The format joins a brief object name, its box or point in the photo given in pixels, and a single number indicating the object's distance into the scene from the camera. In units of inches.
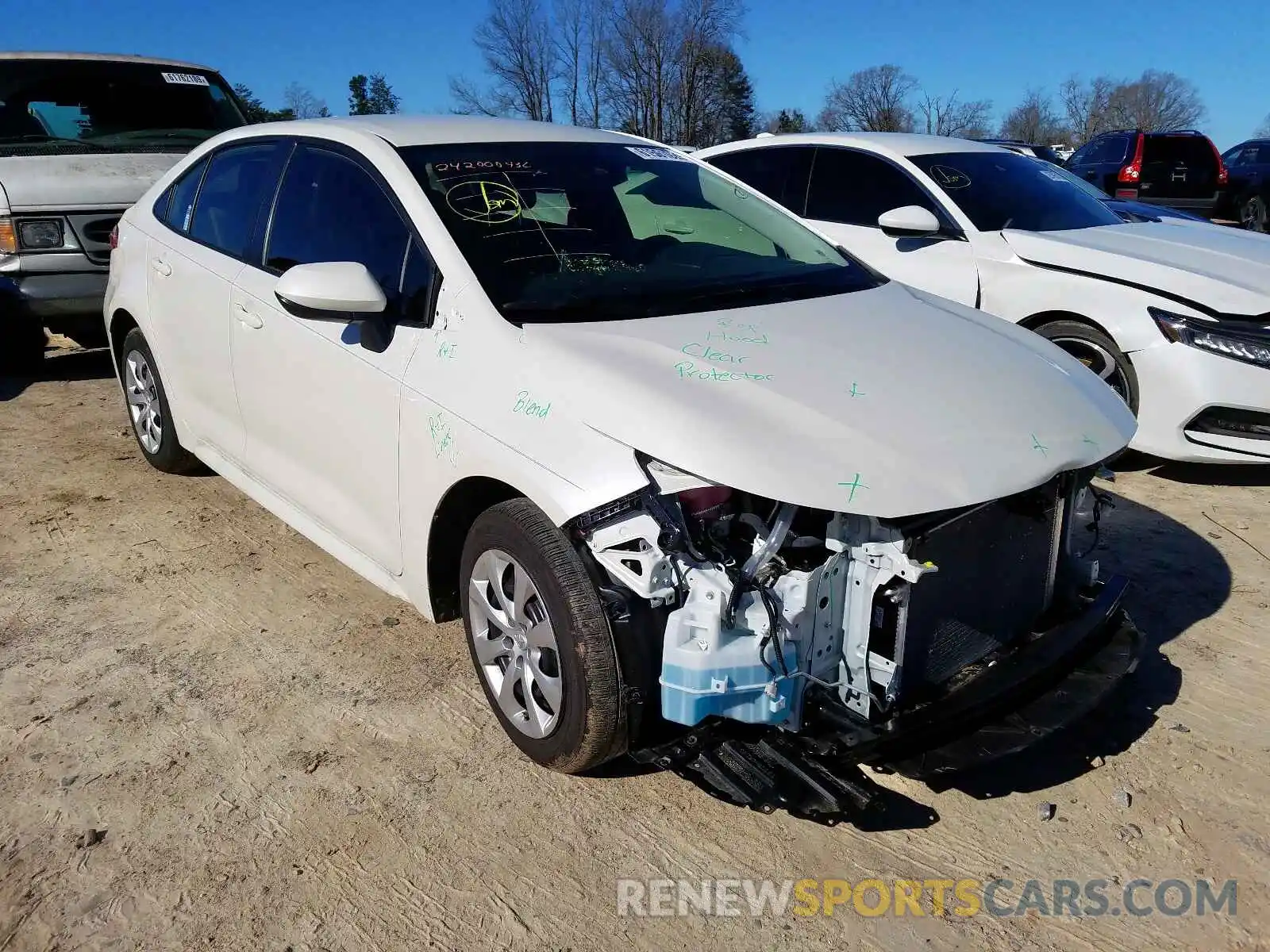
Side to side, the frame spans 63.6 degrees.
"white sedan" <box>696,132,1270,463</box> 190.1
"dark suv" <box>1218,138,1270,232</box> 634.8
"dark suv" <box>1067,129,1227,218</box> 598.4
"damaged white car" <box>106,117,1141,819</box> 96.0
